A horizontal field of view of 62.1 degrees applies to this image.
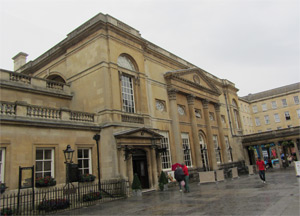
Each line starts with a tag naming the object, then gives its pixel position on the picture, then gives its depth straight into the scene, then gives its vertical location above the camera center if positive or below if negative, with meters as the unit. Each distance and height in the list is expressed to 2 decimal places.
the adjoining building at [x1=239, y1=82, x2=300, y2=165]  53.59 +10.32
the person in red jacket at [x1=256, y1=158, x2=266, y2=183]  15.08 -0.64
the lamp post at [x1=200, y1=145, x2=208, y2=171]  26.51 +0.88
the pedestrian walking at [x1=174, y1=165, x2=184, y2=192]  14.26 -0.46
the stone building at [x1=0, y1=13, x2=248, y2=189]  13.36 +4.51
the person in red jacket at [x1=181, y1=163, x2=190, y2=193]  14.37 -0.65
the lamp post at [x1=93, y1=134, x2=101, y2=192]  15.03 +2.14
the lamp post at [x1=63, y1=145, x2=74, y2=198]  12.16 +0.51
